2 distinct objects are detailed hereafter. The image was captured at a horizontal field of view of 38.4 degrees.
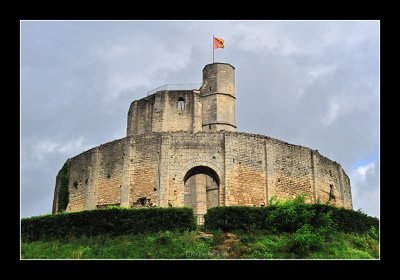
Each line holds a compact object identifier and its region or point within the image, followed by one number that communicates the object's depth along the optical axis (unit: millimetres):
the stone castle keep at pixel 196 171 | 29141
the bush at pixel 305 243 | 21109
